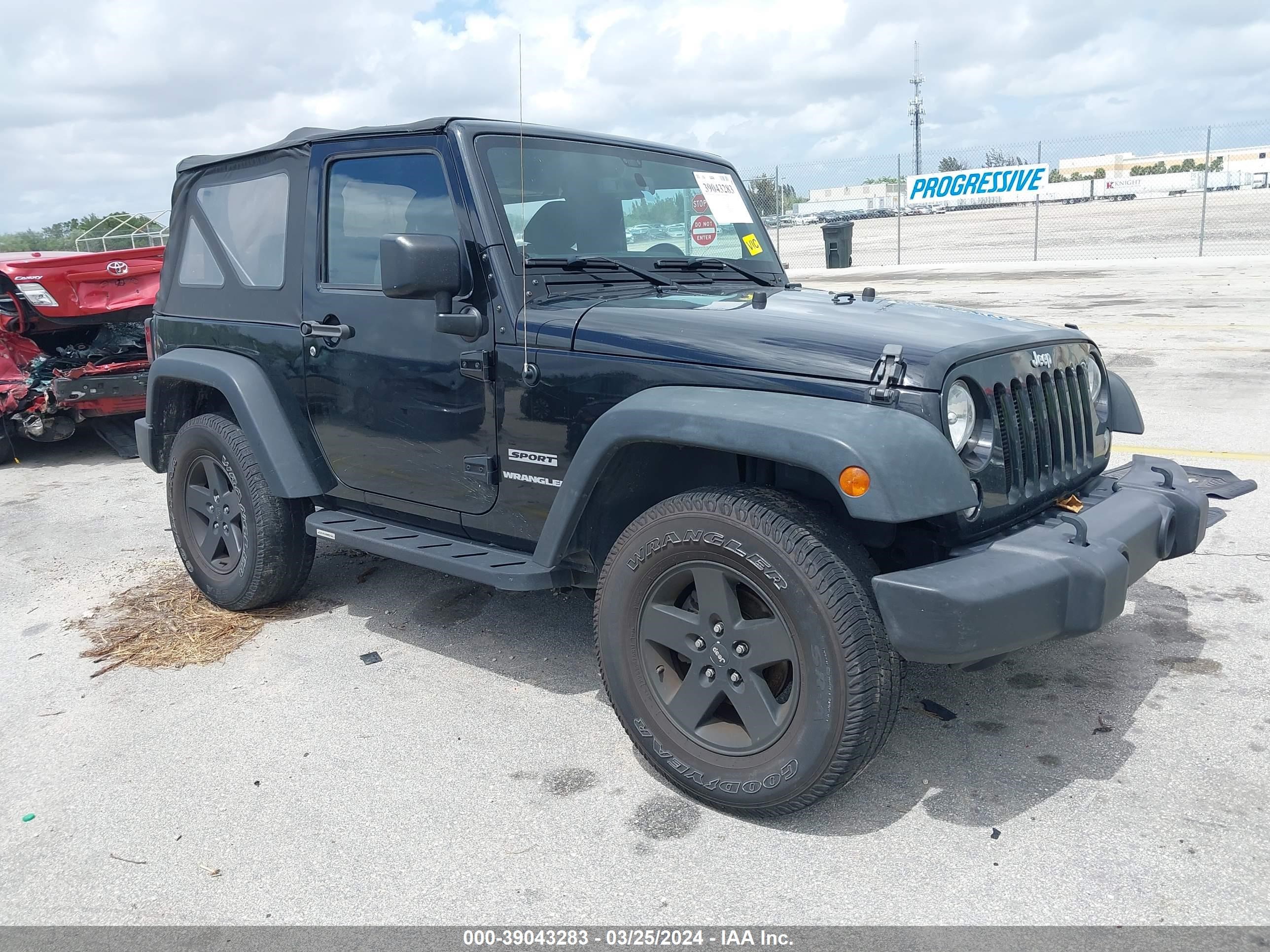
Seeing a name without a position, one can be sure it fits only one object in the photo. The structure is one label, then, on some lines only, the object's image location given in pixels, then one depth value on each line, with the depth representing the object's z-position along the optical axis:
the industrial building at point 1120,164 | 55.19
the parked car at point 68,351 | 7.73
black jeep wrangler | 2.58
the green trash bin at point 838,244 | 21.44
